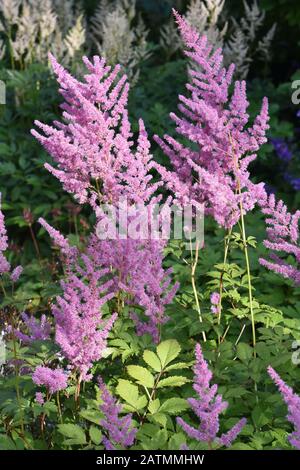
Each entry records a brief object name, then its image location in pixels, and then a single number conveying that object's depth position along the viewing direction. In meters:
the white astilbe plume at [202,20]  6.64
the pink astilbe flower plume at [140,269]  2.67
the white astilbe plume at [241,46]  6.86
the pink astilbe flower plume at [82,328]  2.45
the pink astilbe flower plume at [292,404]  2.00
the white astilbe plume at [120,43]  6.90
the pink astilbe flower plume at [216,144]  2.69
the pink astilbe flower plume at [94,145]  2.82
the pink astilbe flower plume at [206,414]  2.00
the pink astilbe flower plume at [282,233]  2.62
